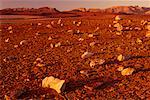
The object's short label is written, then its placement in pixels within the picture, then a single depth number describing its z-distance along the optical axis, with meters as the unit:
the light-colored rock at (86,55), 4.58
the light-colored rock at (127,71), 3.79
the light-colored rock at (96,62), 4.15
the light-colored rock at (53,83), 3.38
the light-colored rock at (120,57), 4.32
